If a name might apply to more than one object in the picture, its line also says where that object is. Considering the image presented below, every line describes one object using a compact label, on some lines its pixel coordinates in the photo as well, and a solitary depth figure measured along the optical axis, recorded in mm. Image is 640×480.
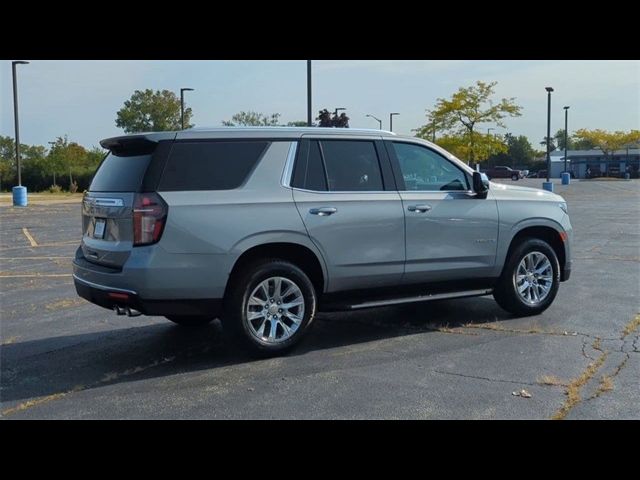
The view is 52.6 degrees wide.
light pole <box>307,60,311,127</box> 16245
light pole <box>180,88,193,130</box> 34281
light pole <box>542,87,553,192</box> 39669
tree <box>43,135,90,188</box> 52938
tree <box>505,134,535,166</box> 100625
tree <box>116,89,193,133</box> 51719
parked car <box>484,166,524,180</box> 66688
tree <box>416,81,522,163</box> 40969
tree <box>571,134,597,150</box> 107175
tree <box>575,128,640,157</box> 79188
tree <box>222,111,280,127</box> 54469
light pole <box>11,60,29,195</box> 30898
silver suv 5297
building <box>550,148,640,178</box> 76762
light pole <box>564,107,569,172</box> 58069
